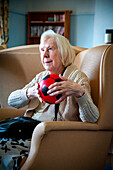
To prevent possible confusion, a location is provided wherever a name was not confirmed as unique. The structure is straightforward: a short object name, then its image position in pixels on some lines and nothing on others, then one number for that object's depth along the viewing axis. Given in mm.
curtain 6996
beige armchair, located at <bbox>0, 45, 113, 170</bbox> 1432
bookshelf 7941
